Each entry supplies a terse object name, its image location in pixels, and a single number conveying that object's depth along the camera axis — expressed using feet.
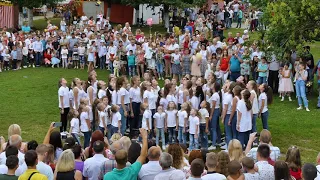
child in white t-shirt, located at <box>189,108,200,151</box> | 45.14
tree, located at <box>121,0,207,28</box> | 114.11
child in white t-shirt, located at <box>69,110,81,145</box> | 45.14
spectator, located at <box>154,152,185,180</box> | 25.68
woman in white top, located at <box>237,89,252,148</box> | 43.57
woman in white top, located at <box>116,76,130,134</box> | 49.26
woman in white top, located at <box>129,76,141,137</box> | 50.14
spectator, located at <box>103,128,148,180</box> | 25.57
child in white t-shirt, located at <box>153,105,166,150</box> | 46.96
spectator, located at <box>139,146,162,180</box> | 26.37
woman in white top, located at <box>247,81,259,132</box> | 45.83
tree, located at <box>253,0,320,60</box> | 58.08
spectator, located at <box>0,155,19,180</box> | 25.63
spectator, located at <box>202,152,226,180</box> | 25.55
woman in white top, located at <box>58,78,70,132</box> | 50.24
